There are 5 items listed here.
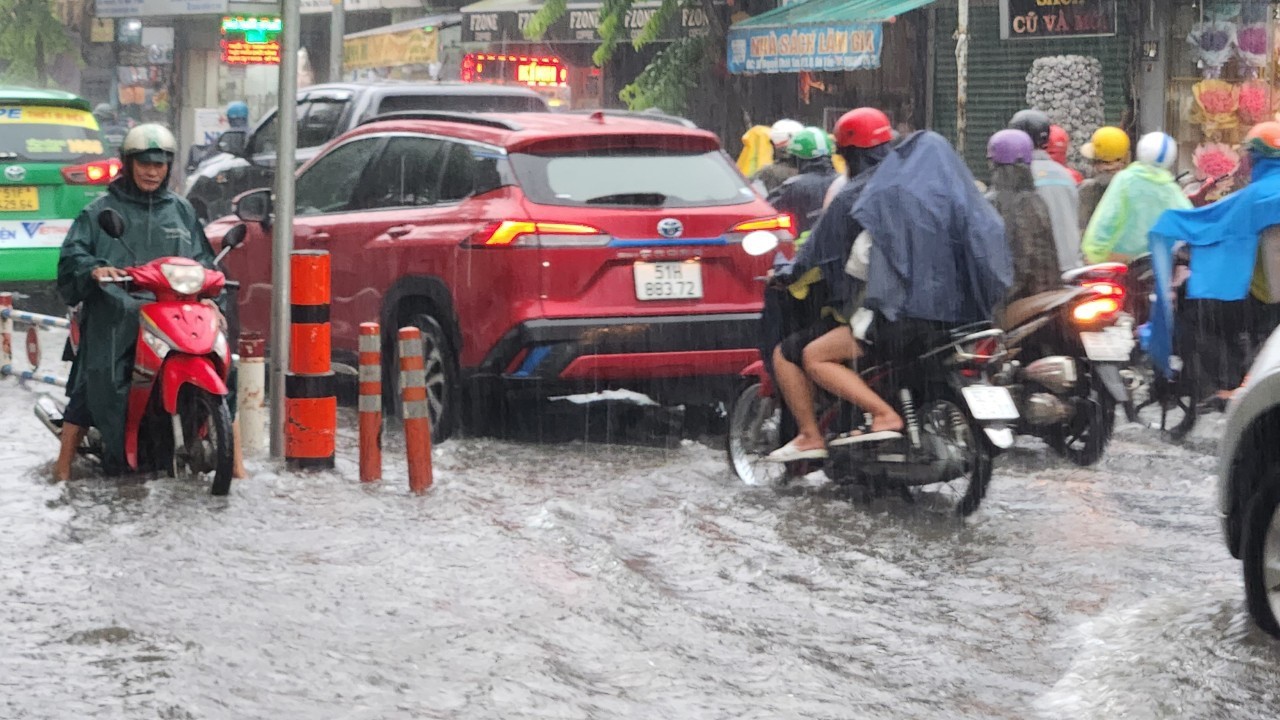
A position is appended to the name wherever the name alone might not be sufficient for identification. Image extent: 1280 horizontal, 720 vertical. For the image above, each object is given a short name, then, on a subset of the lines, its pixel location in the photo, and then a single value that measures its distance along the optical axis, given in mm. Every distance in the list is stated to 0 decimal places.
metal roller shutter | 21219
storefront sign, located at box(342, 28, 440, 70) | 32281
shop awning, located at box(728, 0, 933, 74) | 21000
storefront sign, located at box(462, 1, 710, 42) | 26234
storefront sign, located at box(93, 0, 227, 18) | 43188
